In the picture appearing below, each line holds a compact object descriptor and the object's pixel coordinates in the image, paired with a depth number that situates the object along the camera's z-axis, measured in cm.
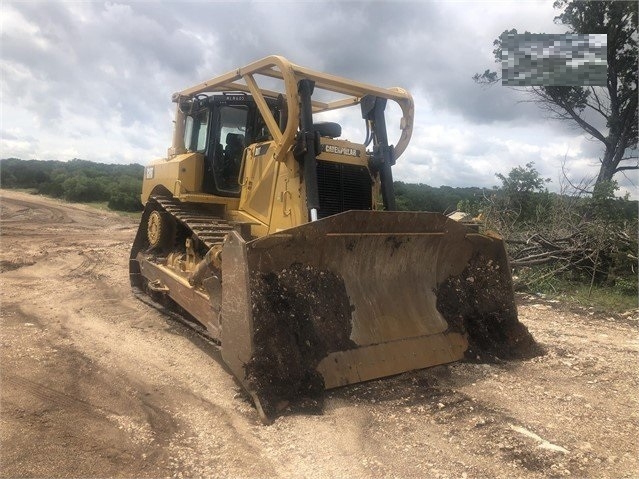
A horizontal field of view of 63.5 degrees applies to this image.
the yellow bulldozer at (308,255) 392
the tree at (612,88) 1348
